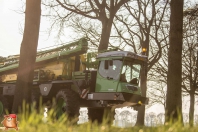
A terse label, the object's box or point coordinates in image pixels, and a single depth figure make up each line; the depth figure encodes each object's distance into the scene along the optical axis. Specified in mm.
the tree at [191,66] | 24283
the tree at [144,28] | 20705
